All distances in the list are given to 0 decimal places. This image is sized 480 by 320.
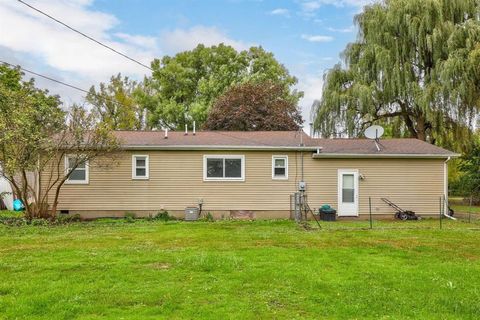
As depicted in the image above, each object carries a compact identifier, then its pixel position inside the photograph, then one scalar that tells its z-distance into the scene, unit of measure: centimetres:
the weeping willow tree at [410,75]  1908
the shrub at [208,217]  1447
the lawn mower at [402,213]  1474
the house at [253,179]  1491
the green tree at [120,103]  3406
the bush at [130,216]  1410
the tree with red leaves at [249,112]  2675
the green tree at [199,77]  3388
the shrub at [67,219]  1348
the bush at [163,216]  1460
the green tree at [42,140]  1192
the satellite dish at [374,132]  1609
